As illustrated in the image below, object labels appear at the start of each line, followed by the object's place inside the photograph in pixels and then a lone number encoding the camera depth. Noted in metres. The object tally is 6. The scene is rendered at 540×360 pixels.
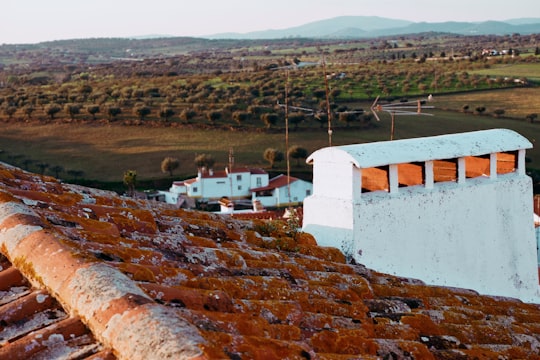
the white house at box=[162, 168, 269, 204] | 39.84
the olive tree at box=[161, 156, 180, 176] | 44.81
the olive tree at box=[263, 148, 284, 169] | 44.53
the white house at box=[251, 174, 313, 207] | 38.62
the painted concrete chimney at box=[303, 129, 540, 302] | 7.71
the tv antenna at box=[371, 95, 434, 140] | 14.68
